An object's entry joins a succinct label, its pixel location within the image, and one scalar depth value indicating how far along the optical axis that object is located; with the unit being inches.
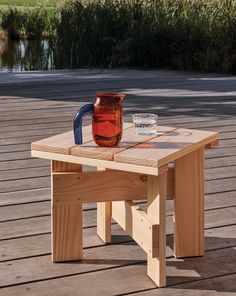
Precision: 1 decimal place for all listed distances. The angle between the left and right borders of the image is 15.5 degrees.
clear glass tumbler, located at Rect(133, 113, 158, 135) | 115.7
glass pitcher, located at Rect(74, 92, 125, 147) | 107.9
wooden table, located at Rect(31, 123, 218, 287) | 105.8
